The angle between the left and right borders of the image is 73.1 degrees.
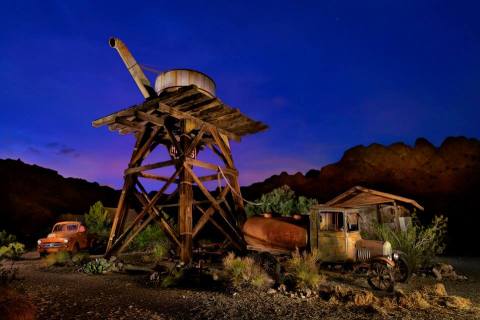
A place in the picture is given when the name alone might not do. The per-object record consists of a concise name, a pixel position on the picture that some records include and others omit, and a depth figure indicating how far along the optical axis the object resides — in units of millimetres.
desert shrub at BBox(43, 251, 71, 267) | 12211
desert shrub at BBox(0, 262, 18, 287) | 6195
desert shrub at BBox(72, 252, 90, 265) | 12179
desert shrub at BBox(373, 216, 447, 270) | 10805
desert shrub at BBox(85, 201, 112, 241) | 22638
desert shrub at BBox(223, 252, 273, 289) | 7902
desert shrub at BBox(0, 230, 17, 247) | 20181
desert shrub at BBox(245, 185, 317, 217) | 18859
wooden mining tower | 11294
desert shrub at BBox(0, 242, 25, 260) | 15553
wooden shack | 14447
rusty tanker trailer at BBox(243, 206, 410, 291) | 9094
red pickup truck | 16078
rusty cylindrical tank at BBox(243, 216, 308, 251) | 11688
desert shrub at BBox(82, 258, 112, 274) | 10508
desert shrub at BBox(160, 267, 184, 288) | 8250
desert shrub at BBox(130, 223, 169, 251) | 17109
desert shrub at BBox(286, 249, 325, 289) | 7887
